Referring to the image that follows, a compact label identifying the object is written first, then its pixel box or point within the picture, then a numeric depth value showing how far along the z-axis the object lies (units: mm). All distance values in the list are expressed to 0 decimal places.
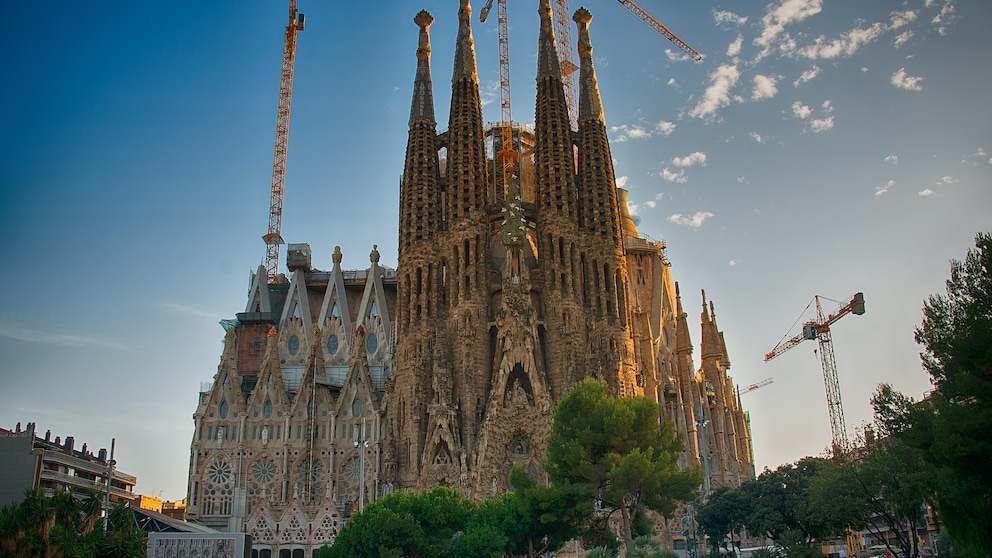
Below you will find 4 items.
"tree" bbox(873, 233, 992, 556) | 20297
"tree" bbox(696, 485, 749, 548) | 37375
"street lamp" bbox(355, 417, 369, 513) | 39128
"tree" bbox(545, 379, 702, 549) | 31078
